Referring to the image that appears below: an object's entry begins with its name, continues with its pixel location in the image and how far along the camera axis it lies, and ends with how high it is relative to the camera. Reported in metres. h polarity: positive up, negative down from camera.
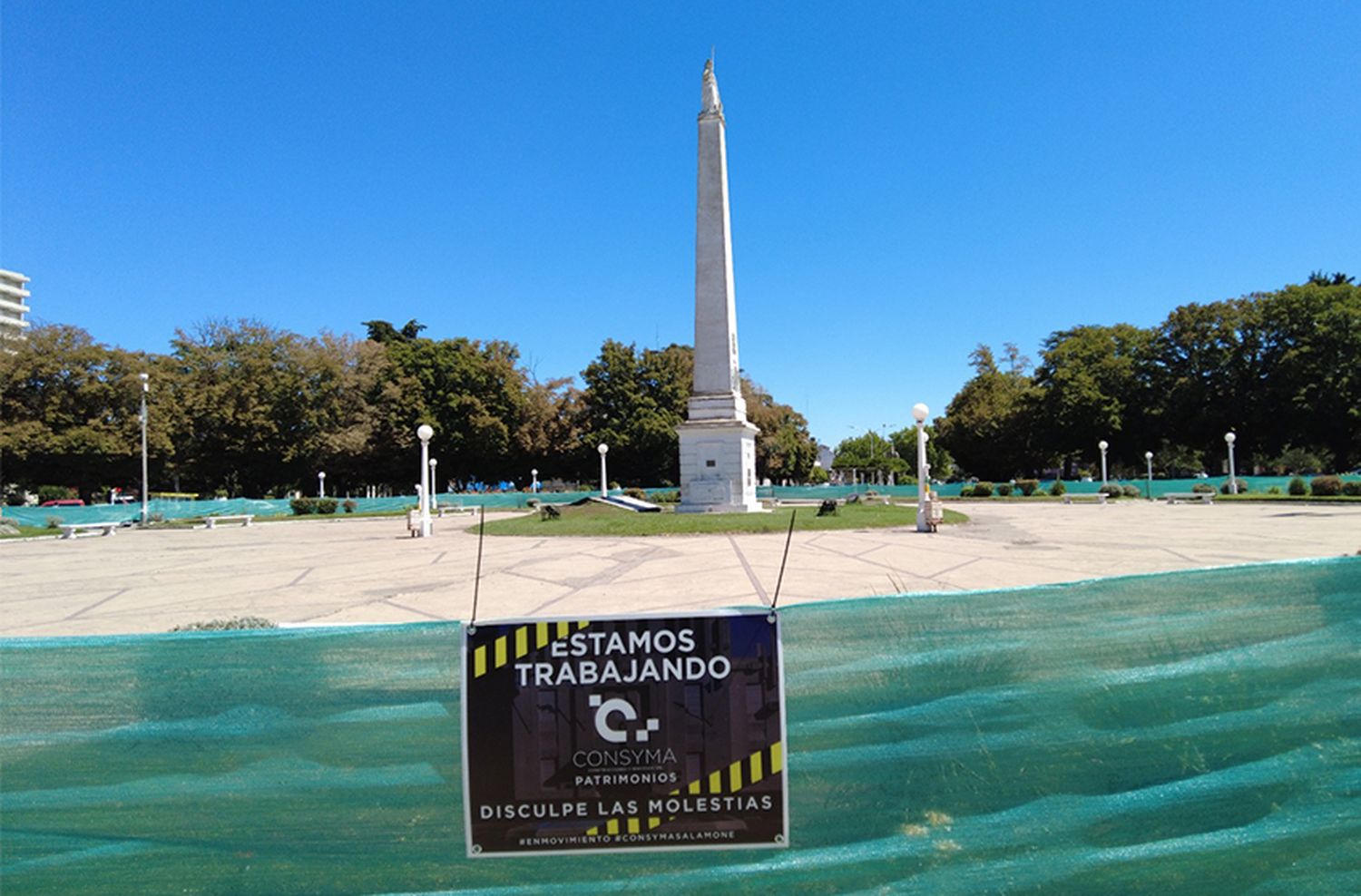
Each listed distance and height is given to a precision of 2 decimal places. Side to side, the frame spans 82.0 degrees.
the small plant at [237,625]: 5.09 -0.97
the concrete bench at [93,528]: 26.25 -1.56
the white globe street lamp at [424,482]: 22.09 -0.19
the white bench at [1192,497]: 33.28 -1.88
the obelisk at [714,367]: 27.97 +3.68
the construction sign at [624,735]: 2.43 -0.83
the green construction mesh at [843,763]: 2.80 -1.10
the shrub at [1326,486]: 33.06 -1.36
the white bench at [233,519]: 31.27 -1.68
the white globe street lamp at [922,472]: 19.22 -0.22
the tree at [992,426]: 61.47 +2.96
